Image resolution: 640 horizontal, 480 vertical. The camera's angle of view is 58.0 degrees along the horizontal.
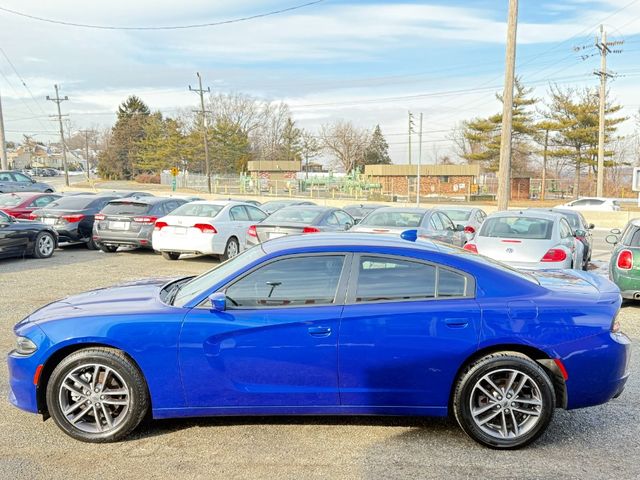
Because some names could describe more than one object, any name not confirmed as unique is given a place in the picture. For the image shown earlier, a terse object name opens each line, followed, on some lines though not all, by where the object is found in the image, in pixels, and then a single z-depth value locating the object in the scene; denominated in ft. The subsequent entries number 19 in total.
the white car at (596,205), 100.01
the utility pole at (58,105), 219.41
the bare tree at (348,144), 314.76
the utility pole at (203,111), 189.37
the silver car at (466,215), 52.90
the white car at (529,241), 30.83
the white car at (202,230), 41.45
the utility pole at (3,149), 121.84
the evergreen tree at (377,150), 322.96
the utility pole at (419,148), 155.22
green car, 27.99
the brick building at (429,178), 199.41
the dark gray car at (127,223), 46.16
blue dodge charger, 13.04
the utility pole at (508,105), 60.59
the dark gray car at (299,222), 38.63
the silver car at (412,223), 37.55
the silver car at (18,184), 87.45
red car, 55.47
